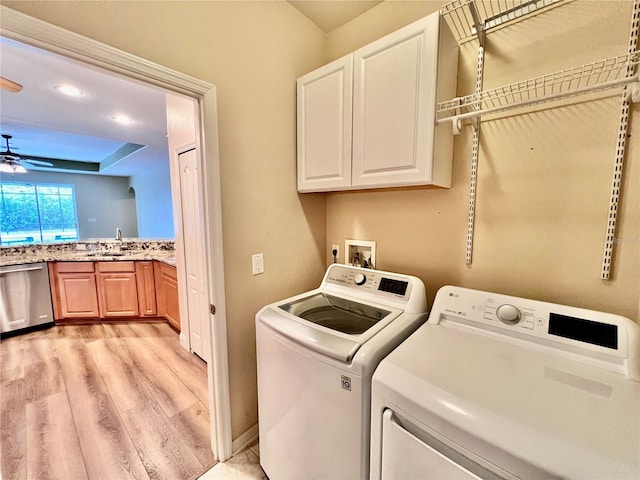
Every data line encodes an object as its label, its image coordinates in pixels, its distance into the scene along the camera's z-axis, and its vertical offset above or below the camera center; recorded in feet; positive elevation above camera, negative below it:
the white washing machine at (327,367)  3.03 -1.90
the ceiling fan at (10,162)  11.93 +2.51
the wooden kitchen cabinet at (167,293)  9.85 -3.00
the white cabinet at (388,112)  3.71 +1.63
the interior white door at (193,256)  7.48 -1.18
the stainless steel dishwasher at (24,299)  9.64 -3.10
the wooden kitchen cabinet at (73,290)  10.69 -2.99
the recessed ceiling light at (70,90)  7.26 +3.52
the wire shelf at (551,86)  2.94 +1.68
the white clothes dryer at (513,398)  1.86 -1.57
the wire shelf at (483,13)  3.49 +2.85
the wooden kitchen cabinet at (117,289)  10.81 -3.00
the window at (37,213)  19.52 +0.26
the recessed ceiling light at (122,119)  9.60 +3.57
